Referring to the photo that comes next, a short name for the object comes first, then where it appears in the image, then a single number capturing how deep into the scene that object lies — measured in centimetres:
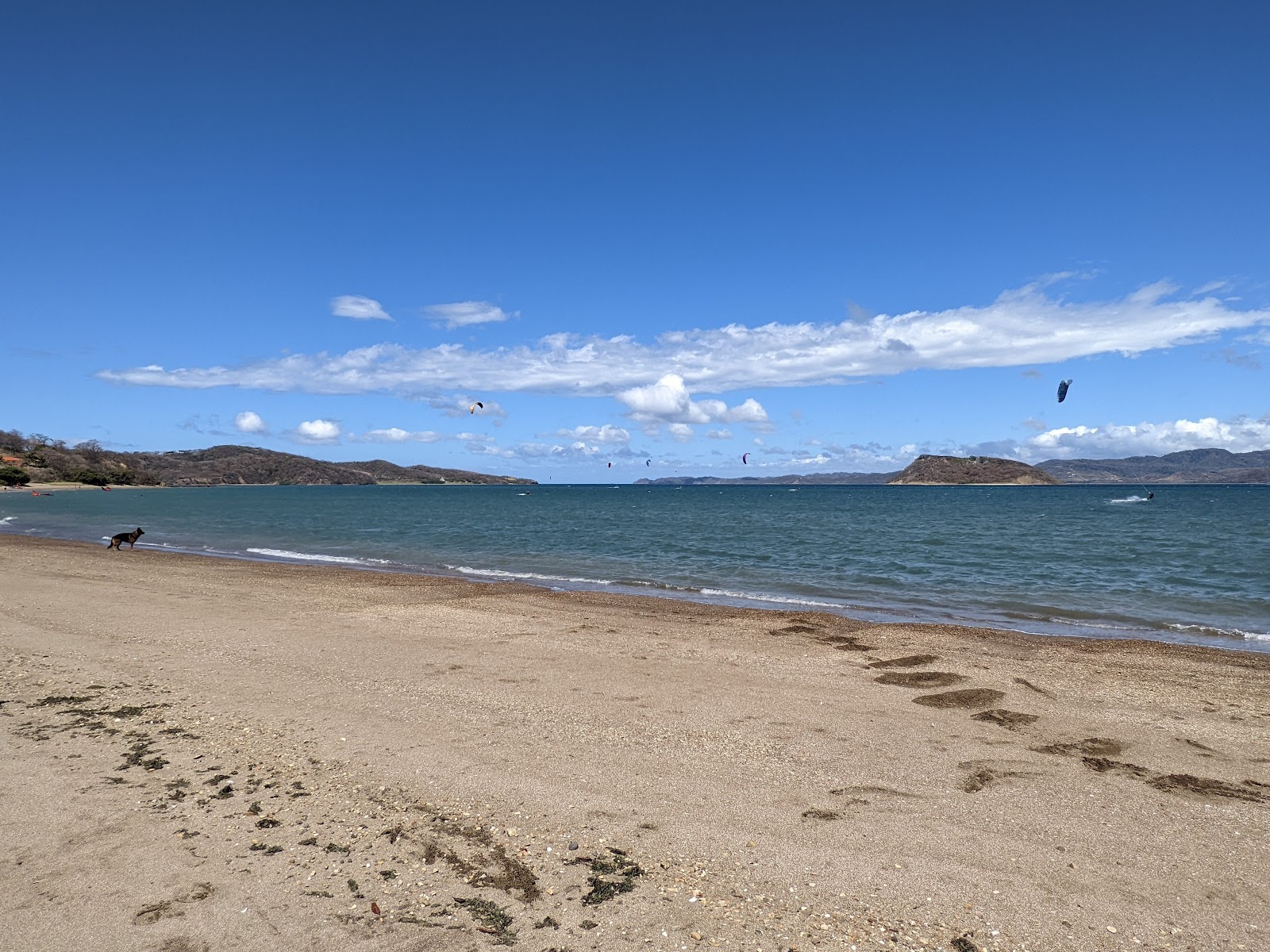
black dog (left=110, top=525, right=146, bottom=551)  2875
